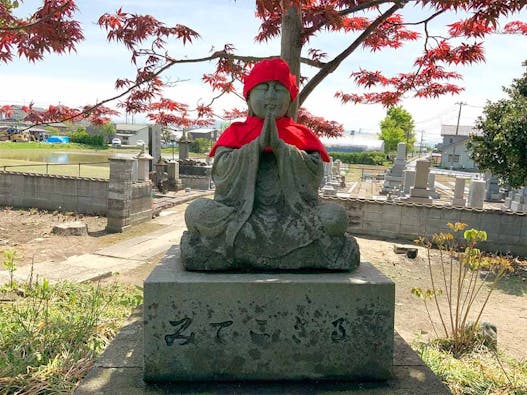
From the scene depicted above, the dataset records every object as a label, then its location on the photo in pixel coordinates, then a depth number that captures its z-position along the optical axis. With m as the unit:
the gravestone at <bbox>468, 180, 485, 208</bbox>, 14.45
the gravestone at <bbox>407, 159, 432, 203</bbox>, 15.50
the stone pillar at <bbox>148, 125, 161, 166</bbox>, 19.08
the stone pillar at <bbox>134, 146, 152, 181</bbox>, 12.90
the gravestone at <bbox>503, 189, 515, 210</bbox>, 17.69
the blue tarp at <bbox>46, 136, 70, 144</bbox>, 54.77
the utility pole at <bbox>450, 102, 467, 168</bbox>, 52.46
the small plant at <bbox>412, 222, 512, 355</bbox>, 4.51
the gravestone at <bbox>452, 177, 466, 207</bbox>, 16.69
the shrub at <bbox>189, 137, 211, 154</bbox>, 50.52
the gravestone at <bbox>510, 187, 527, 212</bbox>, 16.02
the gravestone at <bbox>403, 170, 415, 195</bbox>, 18.48
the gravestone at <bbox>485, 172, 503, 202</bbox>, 21.67
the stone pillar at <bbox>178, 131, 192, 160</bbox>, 21.81
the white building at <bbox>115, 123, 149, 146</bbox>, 69.39
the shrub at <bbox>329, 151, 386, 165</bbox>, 50.35
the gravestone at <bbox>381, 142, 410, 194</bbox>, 23.09
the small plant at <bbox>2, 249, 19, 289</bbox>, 4.18
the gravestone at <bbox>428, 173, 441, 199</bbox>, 20.32
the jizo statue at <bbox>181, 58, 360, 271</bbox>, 2.66
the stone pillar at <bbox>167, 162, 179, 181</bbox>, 17.78
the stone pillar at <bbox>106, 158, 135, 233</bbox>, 10.40
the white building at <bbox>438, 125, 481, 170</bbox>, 54.66
